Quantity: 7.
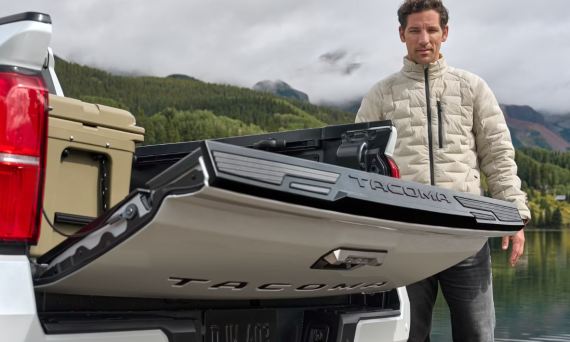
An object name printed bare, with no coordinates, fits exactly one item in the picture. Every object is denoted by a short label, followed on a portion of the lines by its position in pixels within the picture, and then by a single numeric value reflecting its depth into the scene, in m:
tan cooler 2.27
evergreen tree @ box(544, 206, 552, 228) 164.75
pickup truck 1.70
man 3.61
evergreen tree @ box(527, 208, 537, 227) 152.51
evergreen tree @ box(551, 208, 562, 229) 165.69
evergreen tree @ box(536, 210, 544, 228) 161.66
